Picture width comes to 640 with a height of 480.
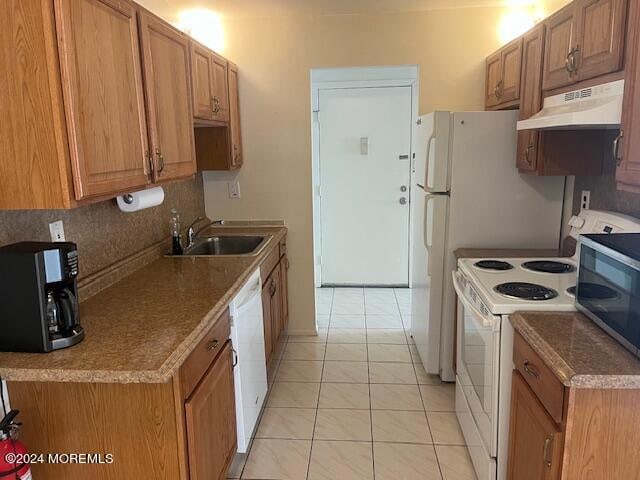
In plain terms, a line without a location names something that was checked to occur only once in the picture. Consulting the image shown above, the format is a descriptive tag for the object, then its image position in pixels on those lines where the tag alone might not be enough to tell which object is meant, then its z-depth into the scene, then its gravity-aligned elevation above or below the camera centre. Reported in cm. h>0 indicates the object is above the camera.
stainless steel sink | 320 -59
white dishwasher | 213 -98
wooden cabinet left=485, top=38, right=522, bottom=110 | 266 +47
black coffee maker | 137 -40
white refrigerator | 267 -25
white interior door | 459 -28
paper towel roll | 204 -18
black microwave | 138 -42
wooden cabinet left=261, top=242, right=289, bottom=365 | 290 -99
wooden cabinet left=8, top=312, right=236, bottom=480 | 146 -83
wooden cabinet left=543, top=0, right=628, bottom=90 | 166 +44
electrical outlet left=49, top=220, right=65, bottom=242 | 180 -27
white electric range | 183 -67
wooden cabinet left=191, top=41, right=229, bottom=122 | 256 +44
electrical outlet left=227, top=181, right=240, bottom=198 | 360 -24
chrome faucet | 294 -48
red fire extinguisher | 133 -83
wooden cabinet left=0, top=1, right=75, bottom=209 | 130 +13
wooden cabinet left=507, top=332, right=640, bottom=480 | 136 -82
